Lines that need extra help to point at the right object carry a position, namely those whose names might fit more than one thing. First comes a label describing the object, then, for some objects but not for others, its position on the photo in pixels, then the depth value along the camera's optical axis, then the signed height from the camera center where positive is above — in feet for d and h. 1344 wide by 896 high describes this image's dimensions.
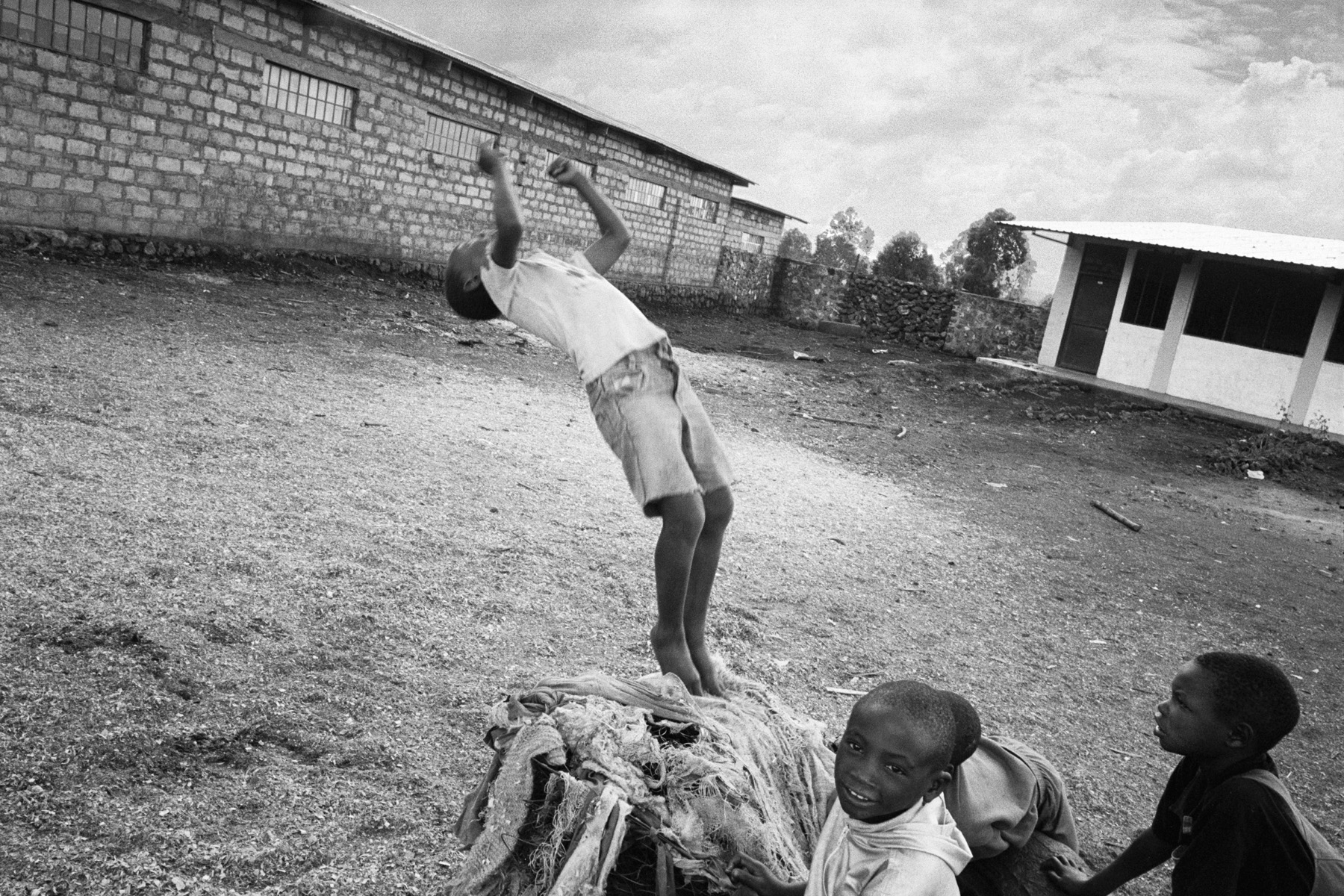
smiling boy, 5.54 -2.70
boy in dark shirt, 6.31 -2.68
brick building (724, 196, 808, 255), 90.27 +6.91
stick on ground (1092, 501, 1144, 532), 27.70 -4.16
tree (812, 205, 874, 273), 158.51 +12.65
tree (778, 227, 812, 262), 151.84 +10.02
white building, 51.11 +3.81
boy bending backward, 7.97 -0.99
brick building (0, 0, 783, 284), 32.22 +2.99
